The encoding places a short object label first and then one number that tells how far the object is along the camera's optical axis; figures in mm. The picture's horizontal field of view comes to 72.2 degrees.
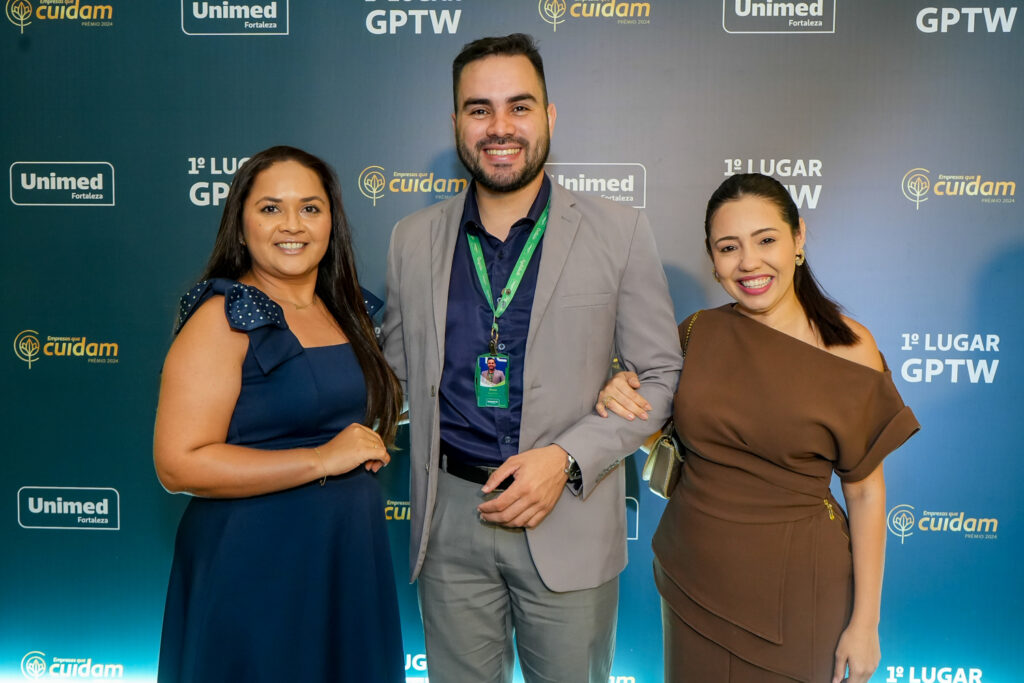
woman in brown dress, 1622
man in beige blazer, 1817
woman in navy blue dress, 1551
